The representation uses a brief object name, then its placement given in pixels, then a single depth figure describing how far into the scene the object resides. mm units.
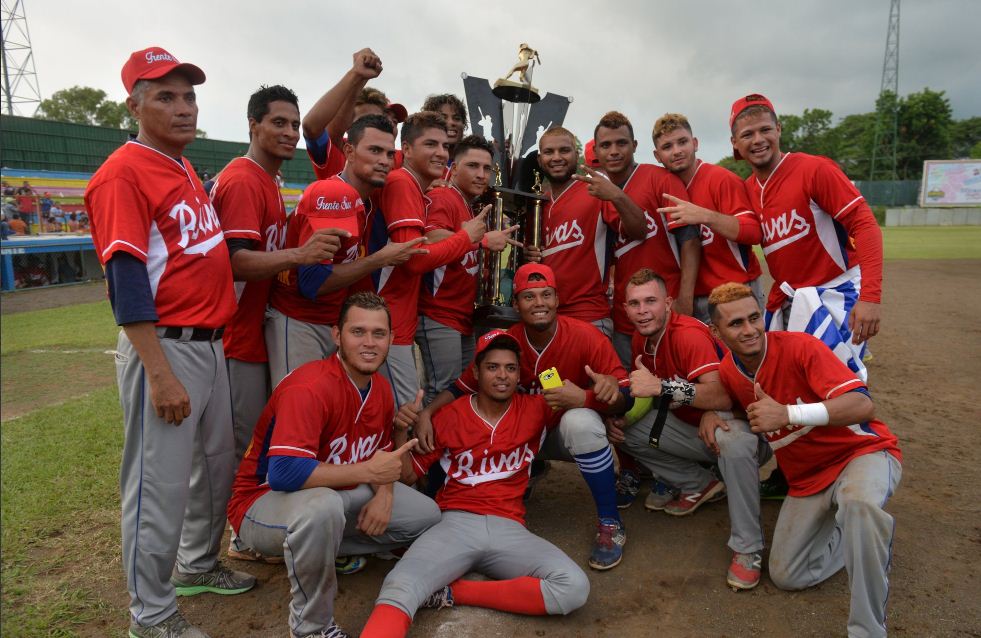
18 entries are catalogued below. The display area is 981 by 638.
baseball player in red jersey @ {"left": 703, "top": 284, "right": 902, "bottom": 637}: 3064
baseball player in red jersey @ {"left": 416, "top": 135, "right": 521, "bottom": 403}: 4320
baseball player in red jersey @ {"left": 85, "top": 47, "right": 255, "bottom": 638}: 2646
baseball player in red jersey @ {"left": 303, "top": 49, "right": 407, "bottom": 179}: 3896
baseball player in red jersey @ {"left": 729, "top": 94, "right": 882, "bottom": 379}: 3779
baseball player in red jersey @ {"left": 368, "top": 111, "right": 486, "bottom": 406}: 3816
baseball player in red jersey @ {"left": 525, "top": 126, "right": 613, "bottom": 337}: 4562
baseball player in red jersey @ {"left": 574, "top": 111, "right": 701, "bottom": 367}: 4508
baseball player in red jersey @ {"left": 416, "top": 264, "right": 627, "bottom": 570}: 3666
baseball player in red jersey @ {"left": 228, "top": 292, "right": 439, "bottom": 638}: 2809
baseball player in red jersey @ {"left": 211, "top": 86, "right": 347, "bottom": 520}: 3260
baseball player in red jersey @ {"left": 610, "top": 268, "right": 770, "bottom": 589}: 3500
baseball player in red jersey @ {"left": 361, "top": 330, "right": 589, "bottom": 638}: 3037
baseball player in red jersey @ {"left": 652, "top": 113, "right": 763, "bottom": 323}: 4180
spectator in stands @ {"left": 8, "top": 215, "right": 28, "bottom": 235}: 15946
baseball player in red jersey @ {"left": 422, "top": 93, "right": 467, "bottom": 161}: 5578
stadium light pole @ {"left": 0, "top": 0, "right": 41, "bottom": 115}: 28150
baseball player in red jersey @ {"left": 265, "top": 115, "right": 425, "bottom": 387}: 3486
